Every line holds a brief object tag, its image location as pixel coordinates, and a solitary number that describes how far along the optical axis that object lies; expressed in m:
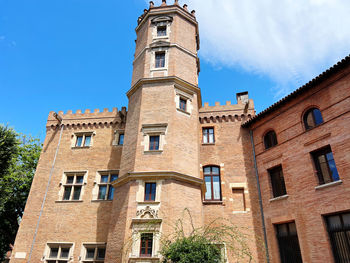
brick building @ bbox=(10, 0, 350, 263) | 12.84
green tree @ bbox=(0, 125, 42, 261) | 15.40
